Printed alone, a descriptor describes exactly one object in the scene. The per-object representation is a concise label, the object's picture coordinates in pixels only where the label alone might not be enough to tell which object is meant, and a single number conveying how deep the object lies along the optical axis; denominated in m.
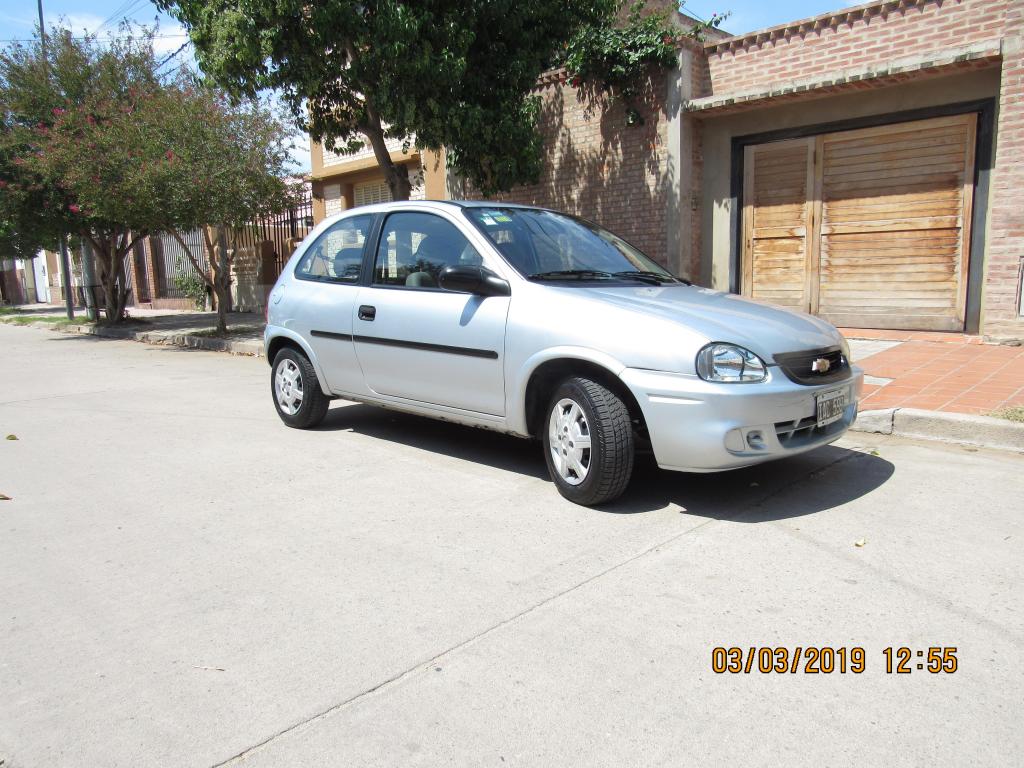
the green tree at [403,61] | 9.20
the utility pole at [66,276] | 20.73
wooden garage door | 9.59
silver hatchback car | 3.95
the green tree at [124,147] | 12.88
